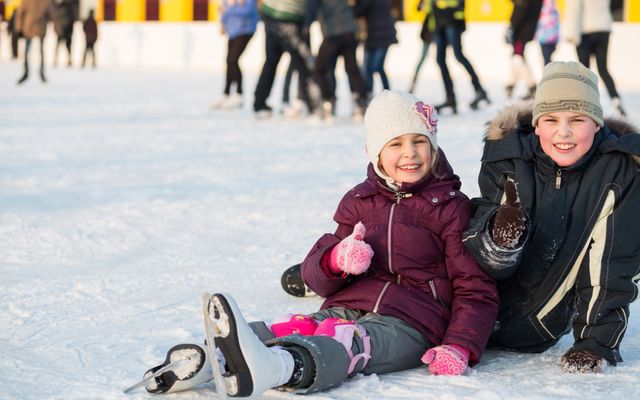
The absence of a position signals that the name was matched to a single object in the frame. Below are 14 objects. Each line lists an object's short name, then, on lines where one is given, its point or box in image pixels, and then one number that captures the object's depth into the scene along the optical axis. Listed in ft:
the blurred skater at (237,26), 34.27
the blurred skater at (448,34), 32.94
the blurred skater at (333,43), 29.89
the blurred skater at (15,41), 63.05
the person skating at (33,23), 50.52
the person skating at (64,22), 69.25
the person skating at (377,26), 32.17
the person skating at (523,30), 33.83
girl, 8.56
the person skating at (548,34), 38.09
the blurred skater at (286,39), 30.12
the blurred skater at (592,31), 29.89
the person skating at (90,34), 73.82
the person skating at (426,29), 33.83
